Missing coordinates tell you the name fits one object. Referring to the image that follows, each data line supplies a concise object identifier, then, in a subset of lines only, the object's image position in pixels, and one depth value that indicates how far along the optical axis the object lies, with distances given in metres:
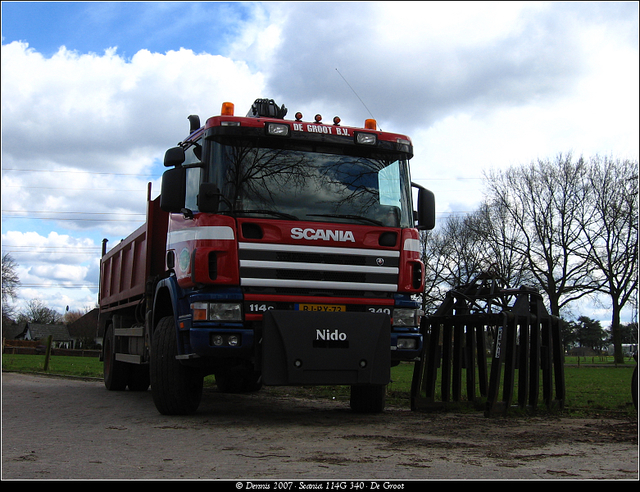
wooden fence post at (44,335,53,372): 21.44
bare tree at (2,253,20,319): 70.75
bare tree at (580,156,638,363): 37.99
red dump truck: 7.36
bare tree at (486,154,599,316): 39.44
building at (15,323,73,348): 101.31
